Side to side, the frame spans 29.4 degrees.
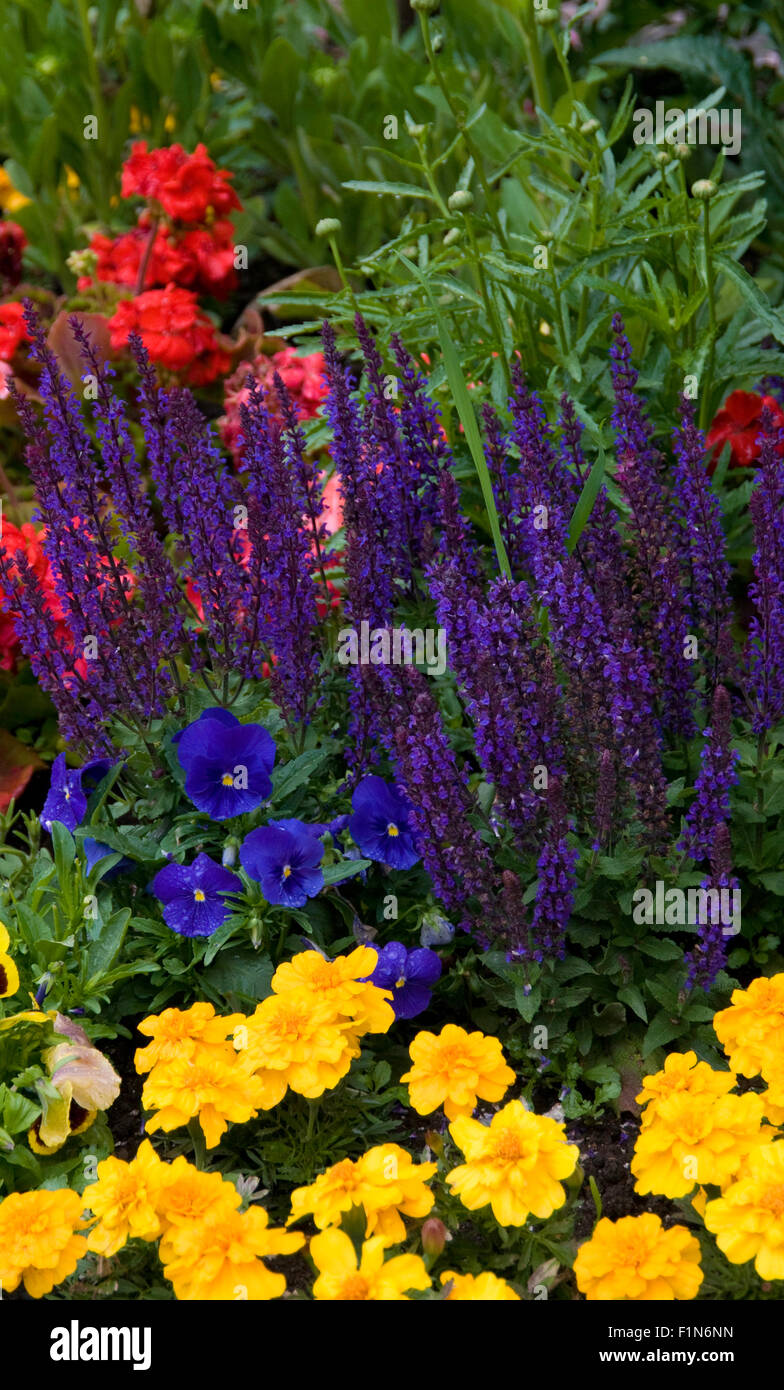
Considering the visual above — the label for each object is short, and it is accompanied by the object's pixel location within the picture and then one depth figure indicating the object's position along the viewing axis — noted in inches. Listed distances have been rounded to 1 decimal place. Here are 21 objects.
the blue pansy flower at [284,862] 100.9
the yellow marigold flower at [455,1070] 89.1
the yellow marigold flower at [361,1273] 75.5
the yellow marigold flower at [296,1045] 87.8
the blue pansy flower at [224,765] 103.6
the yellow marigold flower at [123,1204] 80.4
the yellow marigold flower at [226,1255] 76.9
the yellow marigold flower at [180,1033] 90.8
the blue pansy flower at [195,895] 102.7
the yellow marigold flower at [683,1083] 86.5
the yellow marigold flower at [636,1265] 75.7
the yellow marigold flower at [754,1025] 88.8
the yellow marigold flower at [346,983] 91.0
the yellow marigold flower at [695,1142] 82.0
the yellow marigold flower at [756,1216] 76.8
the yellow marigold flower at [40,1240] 79.7
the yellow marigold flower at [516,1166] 81.3
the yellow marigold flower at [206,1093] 88.3
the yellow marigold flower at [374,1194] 80.4
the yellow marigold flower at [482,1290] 74.5
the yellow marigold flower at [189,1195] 80.8
